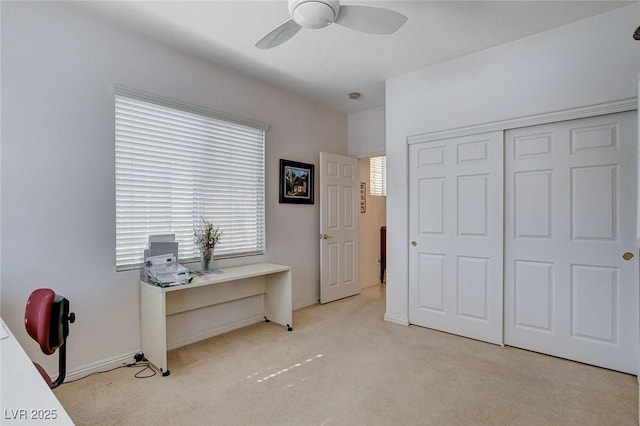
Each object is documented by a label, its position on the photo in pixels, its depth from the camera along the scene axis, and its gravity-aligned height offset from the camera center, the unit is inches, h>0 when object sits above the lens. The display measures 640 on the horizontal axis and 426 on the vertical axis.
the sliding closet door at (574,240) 96.7 -9.7
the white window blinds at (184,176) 105.6 +13.1
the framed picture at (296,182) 155.4 +14.3
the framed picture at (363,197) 208.2 +8.9
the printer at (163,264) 101.9 -16.6
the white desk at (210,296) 98.2 -31.3
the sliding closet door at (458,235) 119.0 -9.5
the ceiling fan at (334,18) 73.2 +45.1
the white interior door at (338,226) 170.7 -8.3
